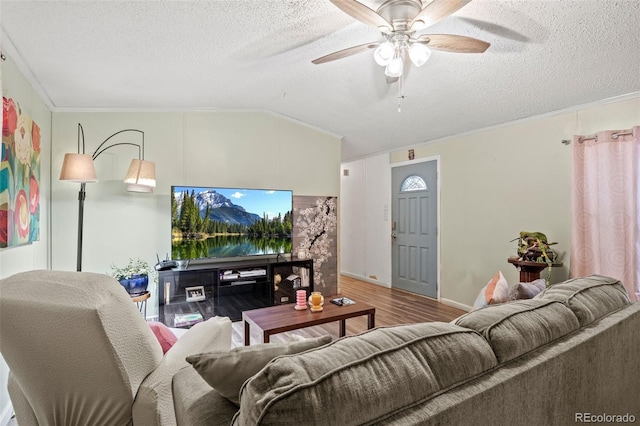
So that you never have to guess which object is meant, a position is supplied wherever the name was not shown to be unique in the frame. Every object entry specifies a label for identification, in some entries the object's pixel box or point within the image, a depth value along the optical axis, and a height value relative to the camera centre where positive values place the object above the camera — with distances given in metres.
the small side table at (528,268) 2.90 -0.45
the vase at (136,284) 2.88 -0.58
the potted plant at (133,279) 2.88 -0.54
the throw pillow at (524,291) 1.78 -0.41
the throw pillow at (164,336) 1.54 -0.59
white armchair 0.97 -0.42
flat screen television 3.49 -0.03
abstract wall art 1.85 +0.29
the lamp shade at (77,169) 2.60 +0.42
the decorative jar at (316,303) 2.56 -0.67
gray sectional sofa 0.62 -0.37
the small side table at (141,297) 2.83 -0.69
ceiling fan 1.58 +1.02
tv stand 3.40 -0.77
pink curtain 2.57 +0.10
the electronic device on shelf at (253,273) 3.68 -0.62
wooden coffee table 2.24 -0.73
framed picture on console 3.48 -0.81
